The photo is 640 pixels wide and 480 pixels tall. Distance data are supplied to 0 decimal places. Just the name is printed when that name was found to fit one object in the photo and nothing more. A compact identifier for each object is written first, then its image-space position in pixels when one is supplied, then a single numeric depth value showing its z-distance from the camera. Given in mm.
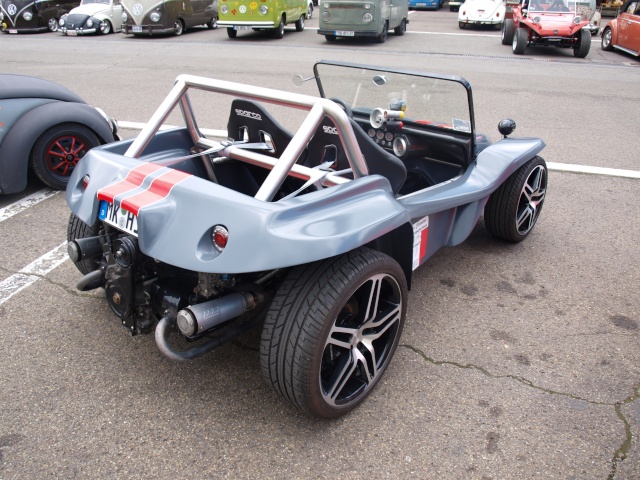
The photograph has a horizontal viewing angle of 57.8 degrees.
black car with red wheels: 4418
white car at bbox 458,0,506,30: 17953
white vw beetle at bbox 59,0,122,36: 15914
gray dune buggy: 2219
